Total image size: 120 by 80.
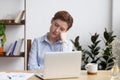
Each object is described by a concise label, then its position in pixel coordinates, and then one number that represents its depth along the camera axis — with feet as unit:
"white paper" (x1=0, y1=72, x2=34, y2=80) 6.84
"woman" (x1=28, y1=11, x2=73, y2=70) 9.14
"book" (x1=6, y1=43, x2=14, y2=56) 12.99
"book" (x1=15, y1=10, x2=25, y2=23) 12.98
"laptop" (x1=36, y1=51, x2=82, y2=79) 6.81
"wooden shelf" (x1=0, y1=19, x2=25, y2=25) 12.87
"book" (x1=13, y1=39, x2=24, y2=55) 13.03
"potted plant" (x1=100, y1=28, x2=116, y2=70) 13.08
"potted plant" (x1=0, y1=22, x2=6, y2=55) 12.98
